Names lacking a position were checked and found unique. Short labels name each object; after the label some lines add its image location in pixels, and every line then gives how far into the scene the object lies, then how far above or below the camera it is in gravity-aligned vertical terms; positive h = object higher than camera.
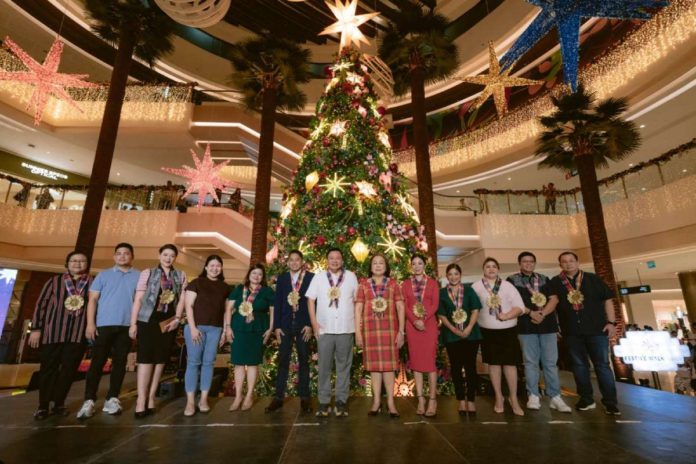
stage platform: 2.55 -1.00
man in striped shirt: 3.89 -0.20
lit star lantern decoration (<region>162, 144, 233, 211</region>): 12.91 +5.22
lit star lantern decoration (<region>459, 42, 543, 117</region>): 12.73 +8.97
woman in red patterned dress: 3.79 -0.06
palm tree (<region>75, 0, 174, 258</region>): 8.15 +7.94
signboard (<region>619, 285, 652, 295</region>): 14.39 +1.34
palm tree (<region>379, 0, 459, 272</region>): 11.00 +8.65
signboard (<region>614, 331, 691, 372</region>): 7.33 -0.60
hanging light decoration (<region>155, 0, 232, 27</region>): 8.18 +7.31
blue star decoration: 7.55 +7.02
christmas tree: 5.39 +2.07
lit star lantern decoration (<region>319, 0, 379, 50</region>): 6.71 +5.72
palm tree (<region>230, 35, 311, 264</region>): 11.42 +8.29
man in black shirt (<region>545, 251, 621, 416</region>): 4.04 +0.01
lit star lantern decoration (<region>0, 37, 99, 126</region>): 10.01 +7.00
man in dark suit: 4.04 -0.08
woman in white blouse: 3.93 -0.11
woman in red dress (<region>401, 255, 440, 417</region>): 3.82 -0.07
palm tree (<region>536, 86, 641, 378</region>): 8.99 +4.97
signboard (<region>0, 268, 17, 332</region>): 13.53 +1.15
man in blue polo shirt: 3.85 -0.12
